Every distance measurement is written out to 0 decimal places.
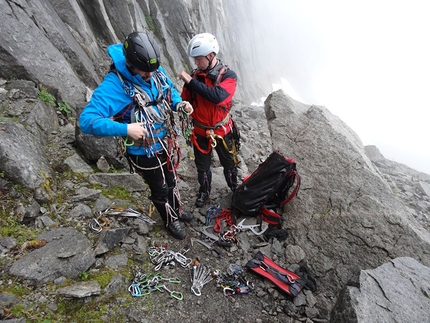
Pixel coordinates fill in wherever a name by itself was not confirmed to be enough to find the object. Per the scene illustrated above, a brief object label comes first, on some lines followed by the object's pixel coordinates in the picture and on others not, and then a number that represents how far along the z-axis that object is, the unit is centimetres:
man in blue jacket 289
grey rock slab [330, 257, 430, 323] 263
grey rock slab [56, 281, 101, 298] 287
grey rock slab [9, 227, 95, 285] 295
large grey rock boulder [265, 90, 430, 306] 384
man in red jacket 404
